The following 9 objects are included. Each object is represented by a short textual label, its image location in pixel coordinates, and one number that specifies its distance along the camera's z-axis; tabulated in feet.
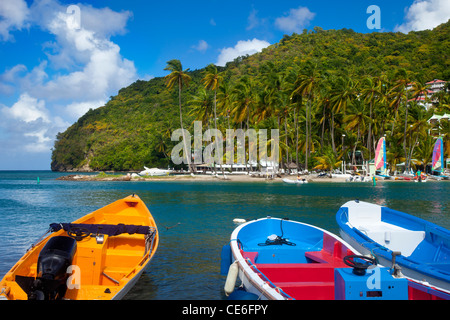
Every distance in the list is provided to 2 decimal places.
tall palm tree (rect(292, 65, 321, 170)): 214.69
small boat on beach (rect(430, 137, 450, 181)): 202.94
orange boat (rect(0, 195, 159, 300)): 20.02
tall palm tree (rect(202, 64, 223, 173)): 212.02
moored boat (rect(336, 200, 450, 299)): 20.02
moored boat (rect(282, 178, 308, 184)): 187.75
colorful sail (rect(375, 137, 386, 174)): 192.34
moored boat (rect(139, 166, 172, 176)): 273.33
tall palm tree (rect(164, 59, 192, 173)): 212.84
